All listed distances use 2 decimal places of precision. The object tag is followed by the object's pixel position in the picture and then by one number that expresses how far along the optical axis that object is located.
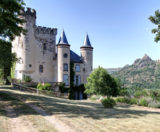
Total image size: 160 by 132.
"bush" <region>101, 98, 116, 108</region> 17.17
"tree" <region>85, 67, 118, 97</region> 26.97
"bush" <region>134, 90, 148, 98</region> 26.07
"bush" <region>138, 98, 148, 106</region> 21.37
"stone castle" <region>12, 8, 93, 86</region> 34.44
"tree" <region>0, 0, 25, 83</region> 14.38
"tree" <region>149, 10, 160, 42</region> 18.13
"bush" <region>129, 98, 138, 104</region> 22.89
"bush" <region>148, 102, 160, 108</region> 20.10
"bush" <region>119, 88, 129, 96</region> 32.12
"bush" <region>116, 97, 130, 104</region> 24.03
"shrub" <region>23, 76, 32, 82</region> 33.17
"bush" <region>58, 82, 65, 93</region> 34.19
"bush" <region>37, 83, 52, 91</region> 30.66
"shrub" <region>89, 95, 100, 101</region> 29.68
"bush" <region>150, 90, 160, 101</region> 23.56
